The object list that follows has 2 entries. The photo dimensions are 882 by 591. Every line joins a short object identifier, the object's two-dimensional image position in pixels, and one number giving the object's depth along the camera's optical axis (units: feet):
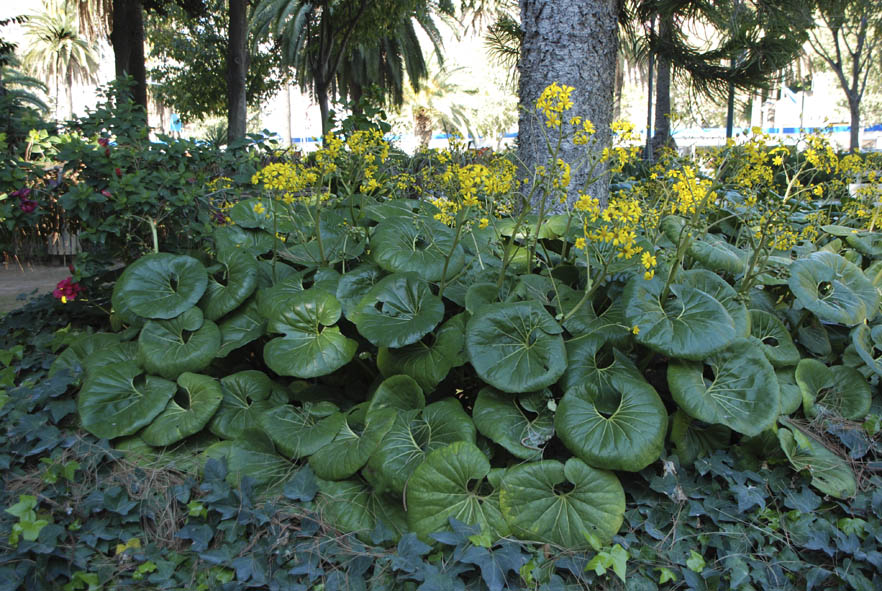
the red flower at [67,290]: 10.16
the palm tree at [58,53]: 96.48
